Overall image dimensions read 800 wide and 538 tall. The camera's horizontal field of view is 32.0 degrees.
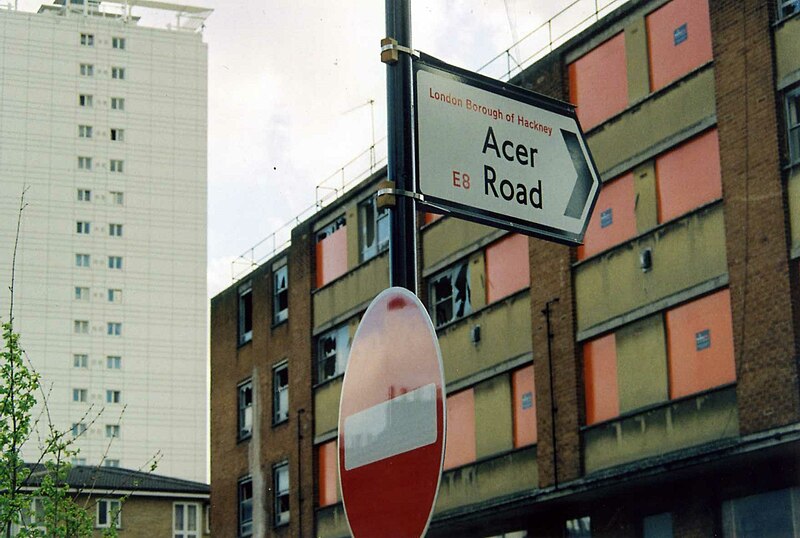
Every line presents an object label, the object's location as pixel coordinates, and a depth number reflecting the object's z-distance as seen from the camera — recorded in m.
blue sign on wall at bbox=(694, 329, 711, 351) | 27.22
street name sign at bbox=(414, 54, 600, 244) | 5.16
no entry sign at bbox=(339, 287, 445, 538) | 4.41
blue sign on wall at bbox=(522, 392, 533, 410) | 32.44
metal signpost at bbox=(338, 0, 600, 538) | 4.49
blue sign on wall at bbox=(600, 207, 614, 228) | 30.50
